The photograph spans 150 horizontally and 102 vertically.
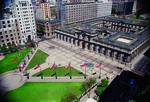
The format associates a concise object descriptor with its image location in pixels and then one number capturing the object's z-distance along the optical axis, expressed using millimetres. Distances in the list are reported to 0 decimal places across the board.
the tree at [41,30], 133500
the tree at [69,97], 42719
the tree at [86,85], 50438
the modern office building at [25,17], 104894
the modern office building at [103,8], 179750
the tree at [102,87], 49006
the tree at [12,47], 93200
